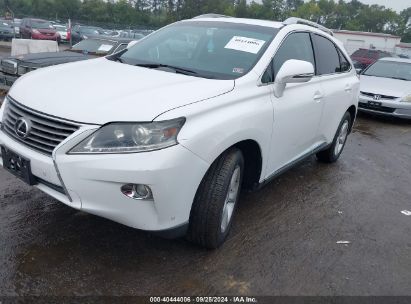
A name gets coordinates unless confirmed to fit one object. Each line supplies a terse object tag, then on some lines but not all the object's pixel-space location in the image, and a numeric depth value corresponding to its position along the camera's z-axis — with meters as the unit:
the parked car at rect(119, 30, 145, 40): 26.03
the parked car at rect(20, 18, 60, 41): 23.94
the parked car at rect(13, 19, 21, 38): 24.74
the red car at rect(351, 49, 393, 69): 23.18
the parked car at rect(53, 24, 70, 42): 27.84
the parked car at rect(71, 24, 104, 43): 26.30
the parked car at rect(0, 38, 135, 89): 6.90
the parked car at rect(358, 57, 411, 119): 8.93
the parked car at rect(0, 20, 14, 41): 24.00
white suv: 2.55
